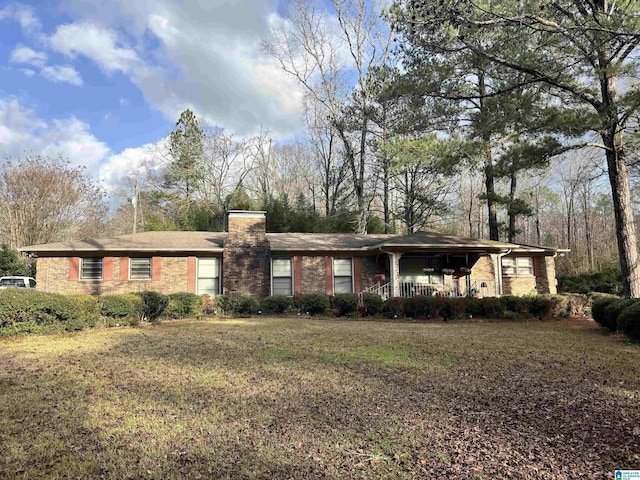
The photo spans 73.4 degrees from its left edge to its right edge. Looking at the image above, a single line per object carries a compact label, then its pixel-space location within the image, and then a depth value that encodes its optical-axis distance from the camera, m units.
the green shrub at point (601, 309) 10.65
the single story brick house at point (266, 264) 15.91
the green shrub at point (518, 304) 13.77
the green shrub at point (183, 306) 13.00
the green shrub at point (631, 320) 8.66
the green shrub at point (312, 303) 14.31
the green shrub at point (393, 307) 14.08
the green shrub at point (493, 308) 13.78
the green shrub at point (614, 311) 9.69
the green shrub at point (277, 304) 14.38
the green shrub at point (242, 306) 14.10
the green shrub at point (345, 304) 14.18
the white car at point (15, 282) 19.38
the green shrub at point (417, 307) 13.88
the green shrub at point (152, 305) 12.04
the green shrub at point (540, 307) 13.76
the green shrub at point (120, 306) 11.02
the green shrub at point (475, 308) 13.85
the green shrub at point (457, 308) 13.70
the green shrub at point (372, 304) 14.12
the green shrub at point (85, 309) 9.98
